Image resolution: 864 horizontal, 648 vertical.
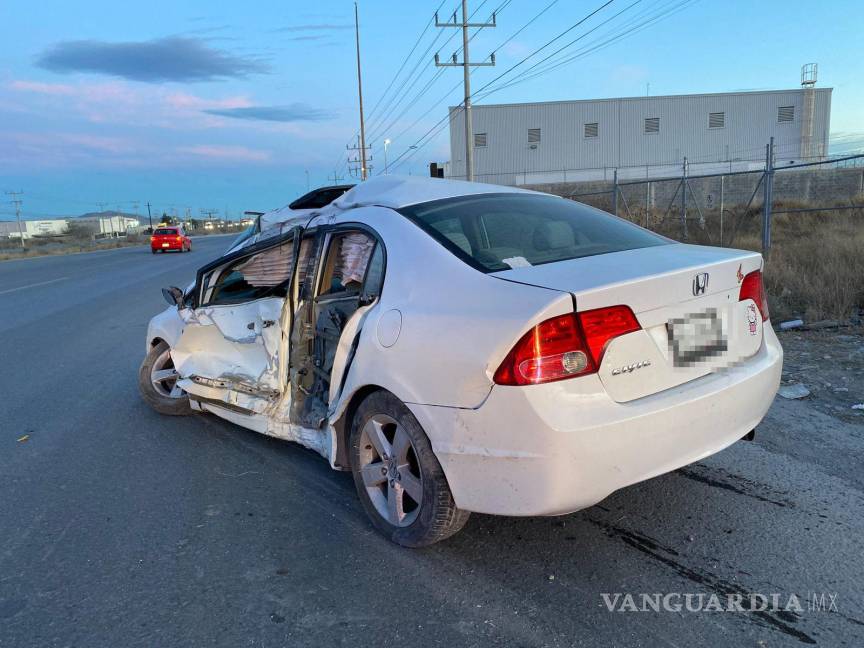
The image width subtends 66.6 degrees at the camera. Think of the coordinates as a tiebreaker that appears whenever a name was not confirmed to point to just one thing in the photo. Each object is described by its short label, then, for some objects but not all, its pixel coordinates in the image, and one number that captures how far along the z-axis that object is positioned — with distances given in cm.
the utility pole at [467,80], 2551
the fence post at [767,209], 1046
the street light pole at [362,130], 4849
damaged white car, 246
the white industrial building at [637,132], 4991
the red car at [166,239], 3681
